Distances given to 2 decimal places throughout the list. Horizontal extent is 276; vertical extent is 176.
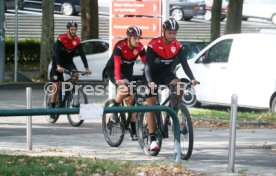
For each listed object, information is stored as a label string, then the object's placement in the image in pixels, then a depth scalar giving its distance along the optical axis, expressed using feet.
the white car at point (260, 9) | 171.63
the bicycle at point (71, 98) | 55.77
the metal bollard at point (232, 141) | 37.40
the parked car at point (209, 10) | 170.91
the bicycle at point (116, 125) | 45.60
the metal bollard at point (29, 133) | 44.55
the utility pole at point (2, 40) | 91.76
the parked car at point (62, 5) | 156.97
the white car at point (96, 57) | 98.32
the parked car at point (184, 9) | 165.27
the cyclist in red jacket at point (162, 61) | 42.34
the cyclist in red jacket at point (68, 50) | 55.42
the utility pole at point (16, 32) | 90.63
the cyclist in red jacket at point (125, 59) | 44.72
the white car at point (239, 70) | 66.49
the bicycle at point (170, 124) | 40.70
